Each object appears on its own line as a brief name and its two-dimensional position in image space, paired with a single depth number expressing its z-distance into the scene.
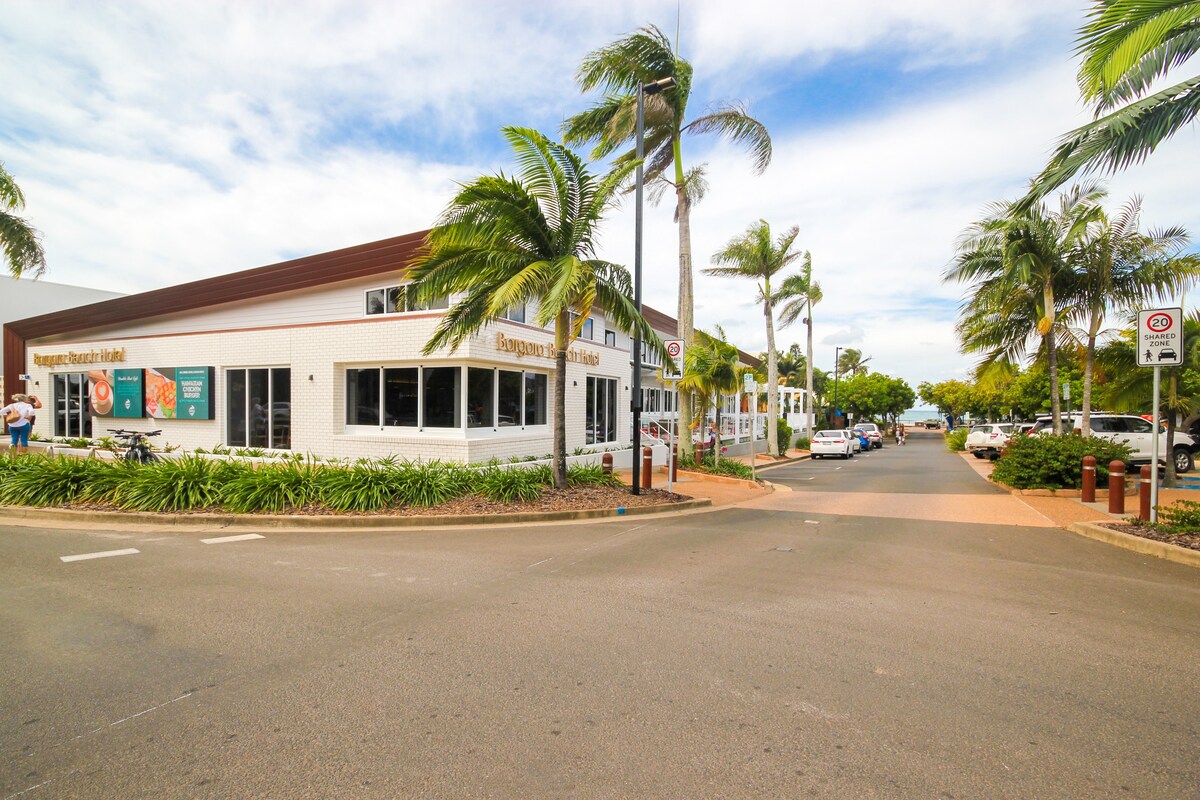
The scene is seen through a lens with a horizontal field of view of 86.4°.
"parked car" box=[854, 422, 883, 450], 42.88
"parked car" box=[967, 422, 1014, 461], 27.80
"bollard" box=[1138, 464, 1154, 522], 9.27
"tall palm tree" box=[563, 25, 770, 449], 15.10
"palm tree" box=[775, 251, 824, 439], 28.58
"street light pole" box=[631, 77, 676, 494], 11.70
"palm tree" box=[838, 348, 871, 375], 80.19
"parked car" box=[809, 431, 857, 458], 31.19
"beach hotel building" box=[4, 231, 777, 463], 14.30
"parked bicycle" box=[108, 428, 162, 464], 13.50
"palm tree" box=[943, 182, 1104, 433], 14.59
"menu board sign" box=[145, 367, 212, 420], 17.09
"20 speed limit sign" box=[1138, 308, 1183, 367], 8.74
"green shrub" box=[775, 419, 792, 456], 31.47
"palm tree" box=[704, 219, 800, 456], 25.94
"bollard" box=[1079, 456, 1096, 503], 12.41
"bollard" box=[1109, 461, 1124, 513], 10.29
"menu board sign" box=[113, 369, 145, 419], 18.44
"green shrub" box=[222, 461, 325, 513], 9.79
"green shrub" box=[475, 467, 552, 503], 10.77
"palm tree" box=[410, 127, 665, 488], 10.36
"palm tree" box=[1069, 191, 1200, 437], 14.30
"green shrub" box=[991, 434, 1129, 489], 13.86
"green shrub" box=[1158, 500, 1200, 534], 8.25
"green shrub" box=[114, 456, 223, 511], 9.80
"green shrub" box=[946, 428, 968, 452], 36.29
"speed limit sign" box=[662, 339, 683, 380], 12.38
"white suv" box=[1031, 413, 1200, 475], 17.88
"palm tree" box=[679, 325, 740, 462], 17.05
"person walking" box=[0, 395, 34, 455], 15.23
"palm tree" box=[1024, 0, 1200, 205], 7.02
